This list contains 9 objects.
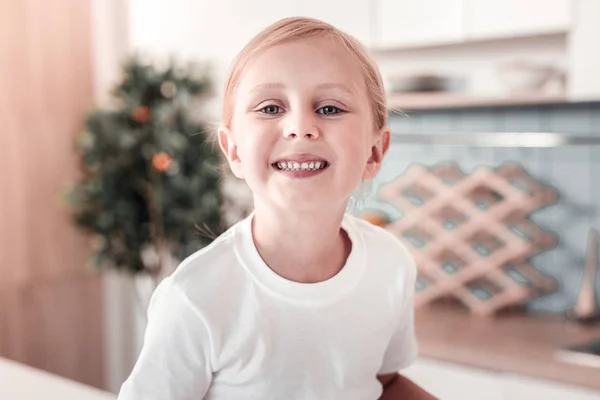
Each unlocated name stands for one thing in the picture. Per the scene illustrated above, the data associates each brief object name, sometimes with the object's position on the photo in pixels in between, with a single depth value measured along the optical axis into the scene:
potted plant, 2.74
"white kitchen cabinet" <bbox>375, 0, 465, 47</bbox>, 2.18
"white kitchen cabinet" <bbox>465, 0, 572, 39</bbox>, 1.97
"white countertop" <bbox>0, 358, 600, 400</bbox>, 1.75
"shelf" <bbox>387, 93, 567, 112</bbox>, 2.05
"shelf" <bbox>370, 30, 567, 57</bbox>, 2.17
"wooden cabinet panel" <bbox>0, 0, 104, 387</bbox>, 2.94
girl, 0.57
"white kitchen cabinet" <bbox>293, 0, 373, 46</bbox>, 2.33
